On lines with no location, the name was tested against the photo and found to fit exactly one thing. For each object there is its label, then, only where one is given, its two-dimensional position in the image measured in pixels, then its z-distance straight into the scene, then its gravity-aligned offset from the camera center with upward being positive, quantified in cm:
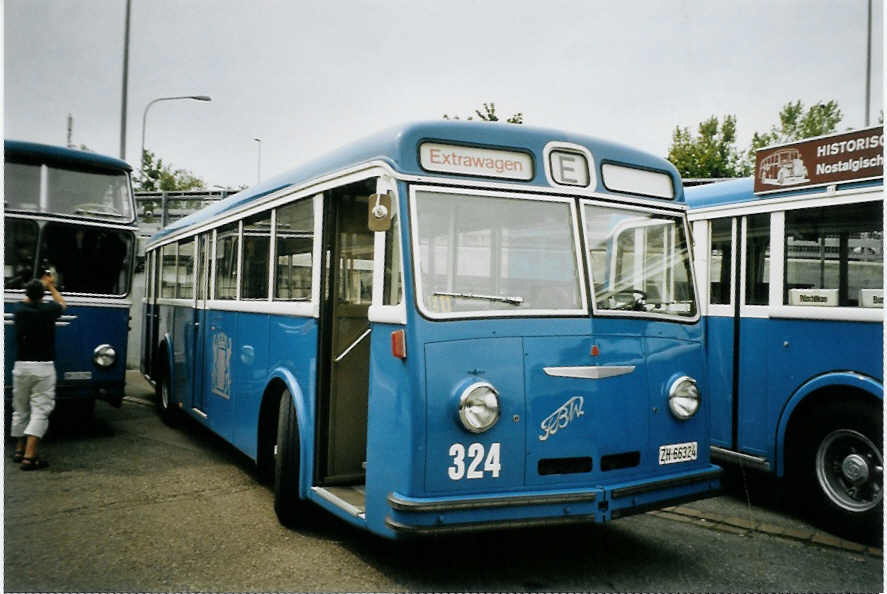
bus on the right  558 -18
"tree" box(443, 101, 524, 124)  1850 +452
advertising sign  562 +116
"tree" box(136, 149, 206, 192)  3117 +566
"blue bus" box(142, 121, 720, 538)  428 -18
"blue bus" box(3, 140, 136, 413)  877 +53
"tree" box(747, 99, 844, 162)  2464 +627
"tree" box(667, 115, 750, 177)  2856 +589
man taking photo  764 -67
